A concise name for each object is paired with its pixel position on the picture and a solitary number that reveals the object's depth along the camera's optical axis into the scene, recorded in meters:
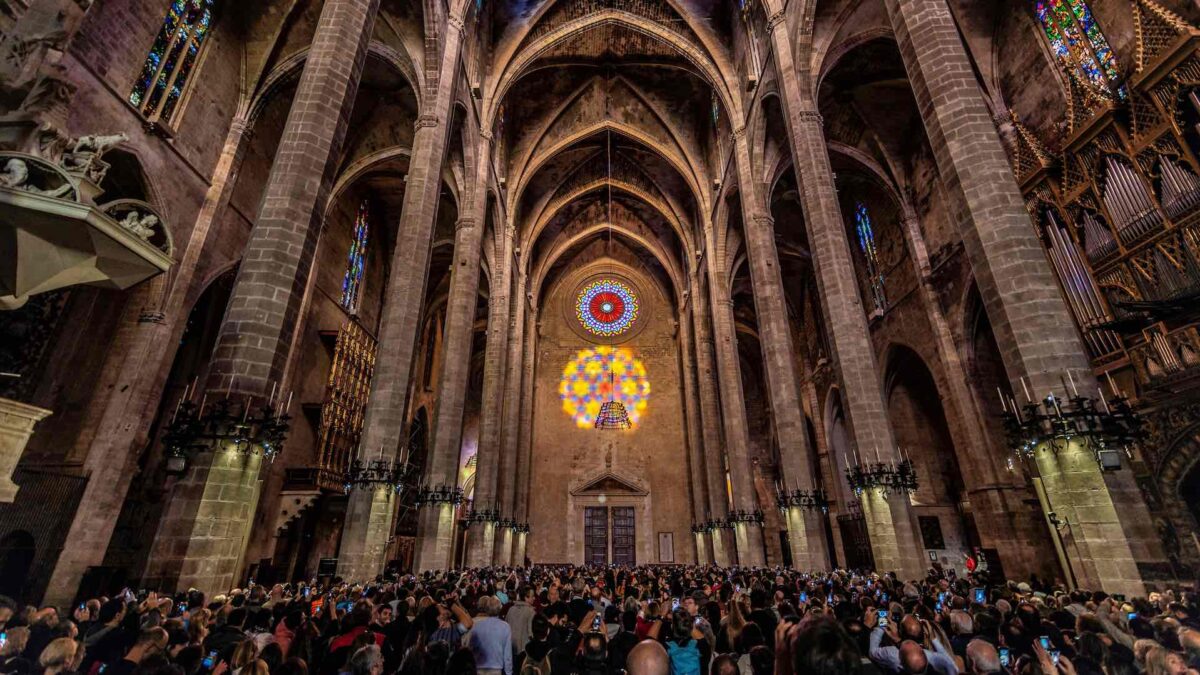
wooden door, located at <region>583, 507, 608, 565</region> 27.17
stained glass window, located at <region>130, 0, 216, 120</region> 11.73
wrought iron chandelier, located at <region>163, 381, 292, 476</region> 5.86
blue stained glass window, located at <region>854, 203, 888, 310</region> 20.08
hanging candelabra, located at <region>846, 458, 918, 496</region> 9.59
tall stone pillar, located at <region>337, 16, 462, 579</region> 9.69
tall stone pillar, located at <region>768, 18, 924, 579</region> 9.52
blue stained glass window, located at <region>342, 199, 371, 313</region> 20.11
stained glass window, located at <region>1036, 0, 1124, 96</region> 10.43
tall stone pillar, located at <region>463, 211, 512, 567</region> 17.14
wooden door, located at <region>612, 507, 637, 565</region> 27.12
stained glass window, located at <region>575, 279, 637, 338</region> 32.31
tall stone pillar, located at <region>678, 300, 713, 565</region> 25.19
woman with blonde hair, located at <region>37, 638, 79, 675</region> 2.76
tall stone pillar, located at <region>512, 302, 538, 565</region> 25.31
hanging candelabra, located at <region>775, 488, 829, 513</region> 12.50
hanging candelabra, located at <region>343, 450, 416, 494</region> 9.73
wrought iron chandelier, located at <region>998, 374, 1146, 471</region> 5.77
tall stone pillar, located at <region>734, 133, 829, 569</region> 12.62
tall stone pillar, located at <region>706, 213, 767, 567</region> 17.92
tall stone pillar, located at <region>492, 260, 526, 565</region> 21.53
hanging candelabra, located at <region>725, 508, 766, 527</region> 17.89
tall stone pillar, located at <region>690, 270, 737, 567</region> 21.45
